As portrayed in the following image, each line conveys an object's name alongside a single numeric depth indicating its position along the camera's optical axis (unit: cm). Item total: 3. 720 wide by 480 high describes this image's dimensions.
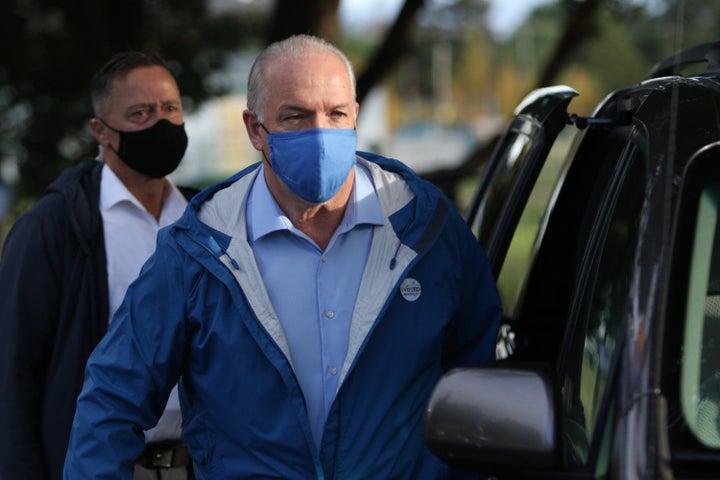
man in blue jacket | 584
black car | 446
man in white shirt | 752
